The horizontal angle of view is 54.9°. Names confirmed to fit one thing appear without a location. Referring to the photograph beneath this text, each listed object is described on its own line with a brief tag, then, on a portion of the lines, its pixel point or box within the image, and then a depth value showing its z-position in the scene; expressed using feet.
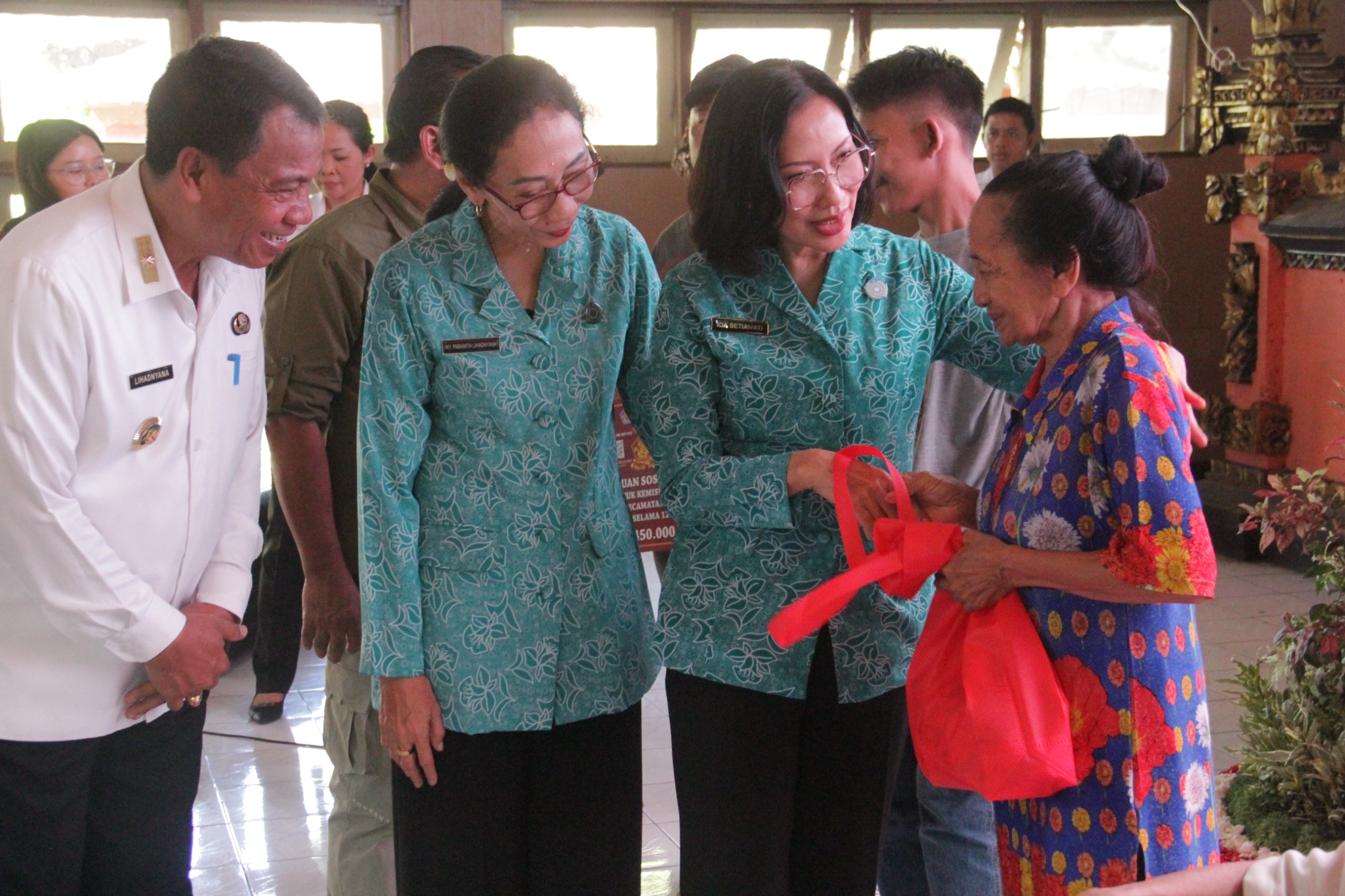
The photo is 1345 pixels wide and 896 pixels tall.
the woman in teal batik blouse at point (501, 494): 6.21
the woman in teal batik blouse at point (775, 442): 5.99
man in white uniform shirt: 5.61
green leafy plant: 9.45
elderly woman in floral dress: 4.99
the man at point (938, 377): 7.75
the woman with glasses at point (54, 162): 14.82
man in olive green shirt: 7.92
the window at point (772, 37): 23.93
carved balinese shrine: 19.30
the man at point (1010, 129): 18.49
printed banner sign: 10.73
